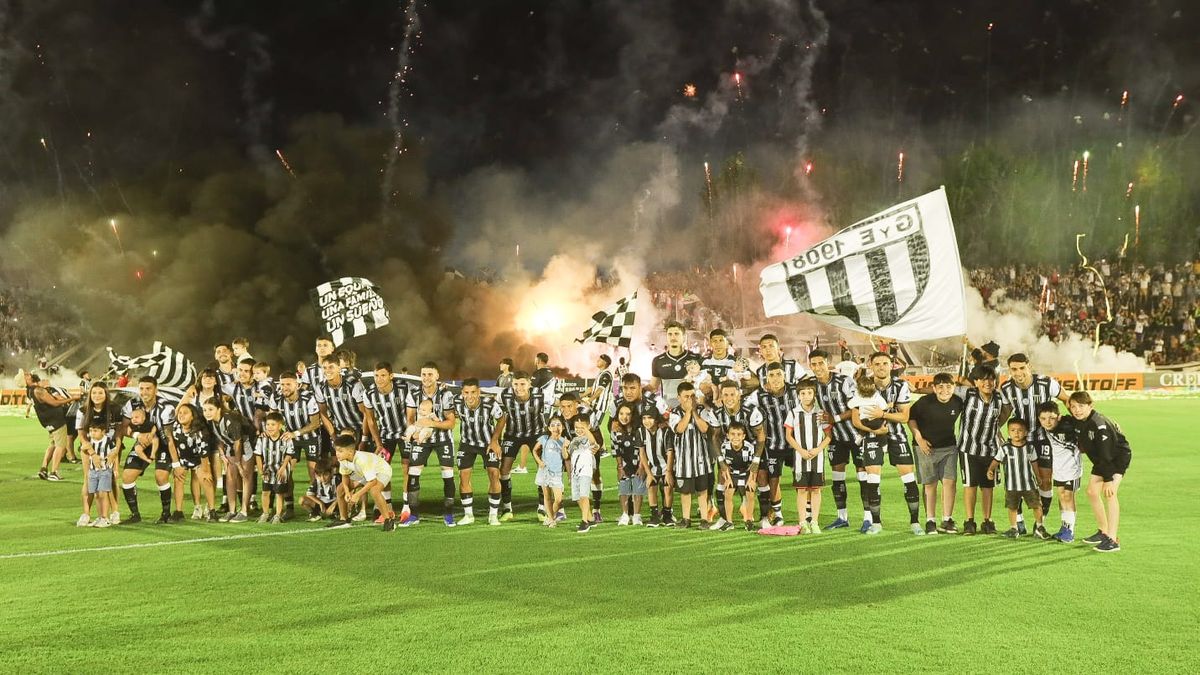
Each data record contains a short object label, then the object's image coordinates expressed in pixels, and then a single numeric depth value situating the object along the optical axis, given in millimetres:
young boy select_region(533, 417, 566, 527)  8586
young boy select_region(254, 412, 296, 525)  8992
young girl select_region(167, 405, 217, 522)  9148
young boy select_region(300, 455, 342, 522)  9117
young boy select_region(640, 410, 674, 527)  8578
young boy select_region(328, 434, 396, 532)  8453
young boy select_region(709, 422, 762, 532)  8133
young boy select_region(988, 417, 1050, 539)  7520
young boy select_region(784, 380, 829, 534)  7980
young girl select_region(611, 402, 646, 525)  8648
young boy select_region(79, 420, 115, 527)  8758
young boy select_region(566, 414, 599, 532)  8406
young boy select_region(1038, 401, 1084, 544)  7336
